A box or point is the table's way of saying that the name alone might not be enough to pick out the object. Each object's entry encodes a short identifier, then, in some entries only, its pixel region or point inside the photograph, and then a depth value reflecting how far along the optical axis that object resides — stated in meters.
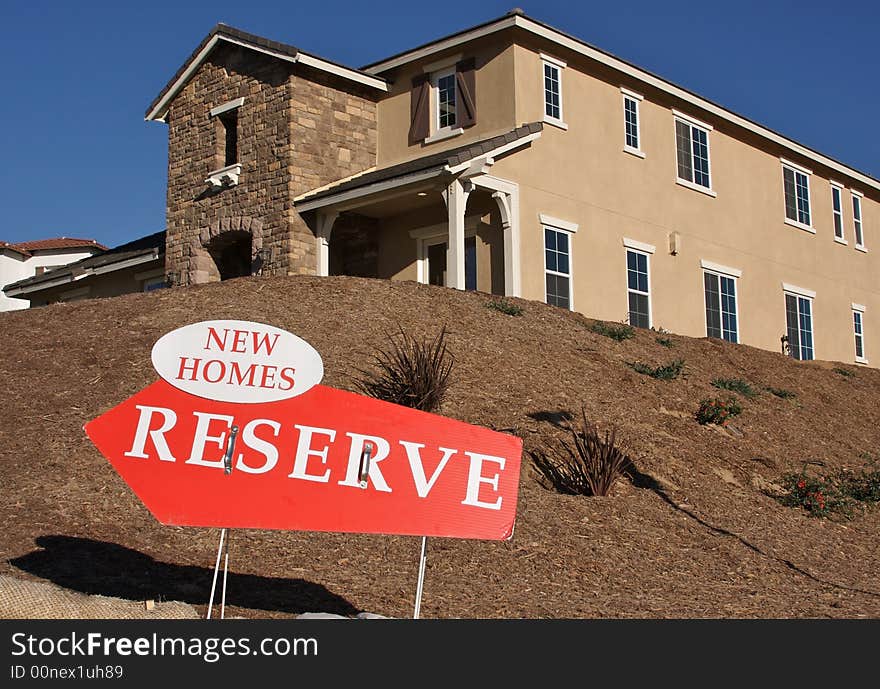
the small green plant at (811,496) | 11.56
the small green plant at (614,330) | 17.09
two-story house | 19.59
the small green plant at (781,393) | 16.25
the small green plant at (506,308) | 16.58
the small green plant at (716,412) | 13.41
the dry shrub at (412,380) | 11.70
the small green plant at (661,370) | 14.86
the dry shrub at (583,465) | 10.68
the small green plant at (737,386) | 15.48
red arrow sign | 6.40
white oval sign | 6.50
